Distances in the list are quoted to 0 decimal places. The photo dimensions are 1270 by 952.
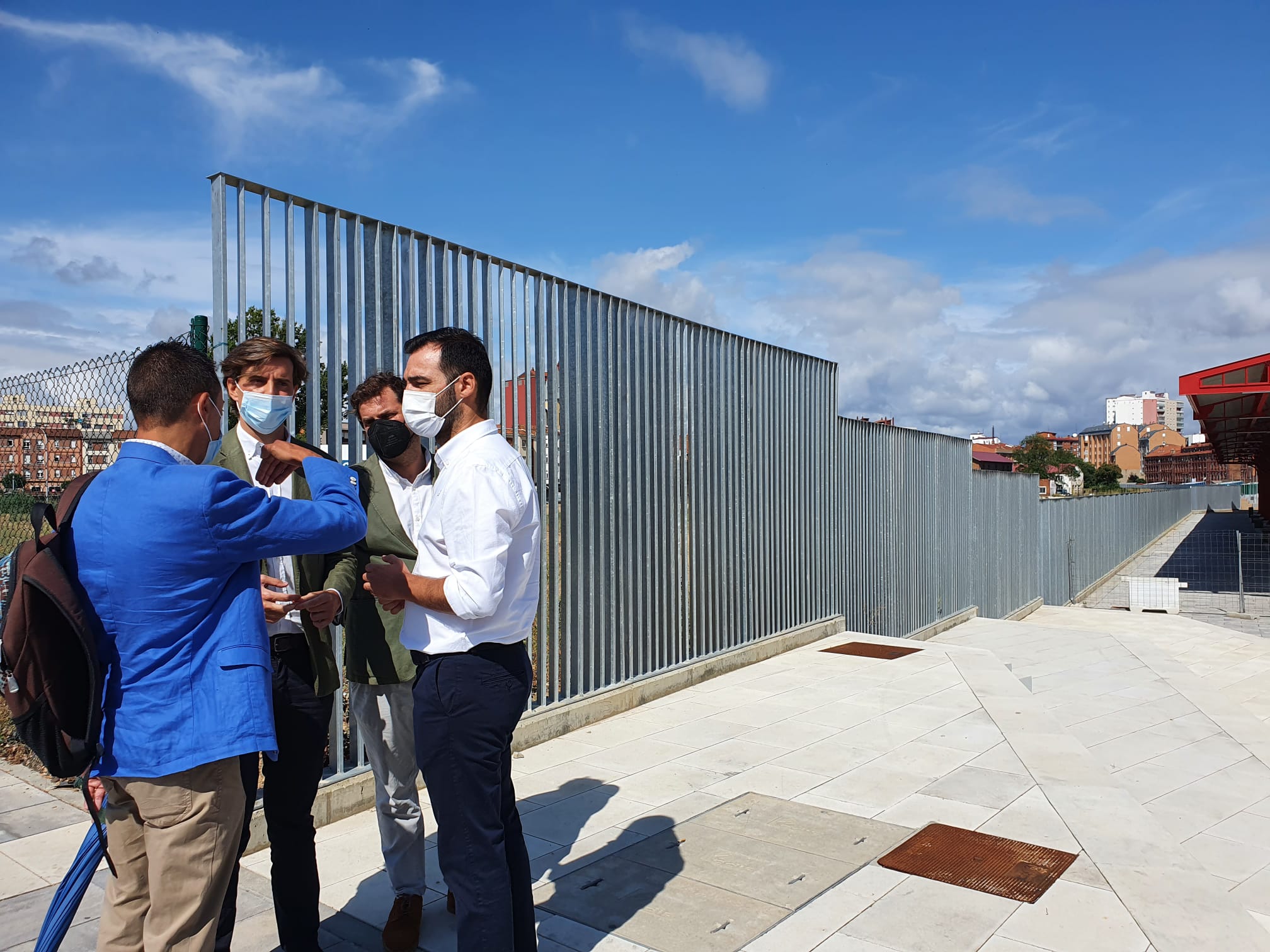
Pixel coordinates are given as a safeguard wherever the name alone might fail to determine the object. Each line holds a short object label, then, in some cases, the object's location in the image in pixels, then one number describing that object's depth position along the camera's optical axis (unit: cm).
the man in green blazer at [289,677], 293
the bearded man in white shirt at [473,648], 253
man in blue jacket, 219
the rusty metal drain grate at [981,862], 379
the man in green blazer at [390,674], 338
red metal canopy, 2038
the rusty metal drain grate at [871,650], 905
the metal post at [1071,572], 2230
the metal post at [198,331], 416
